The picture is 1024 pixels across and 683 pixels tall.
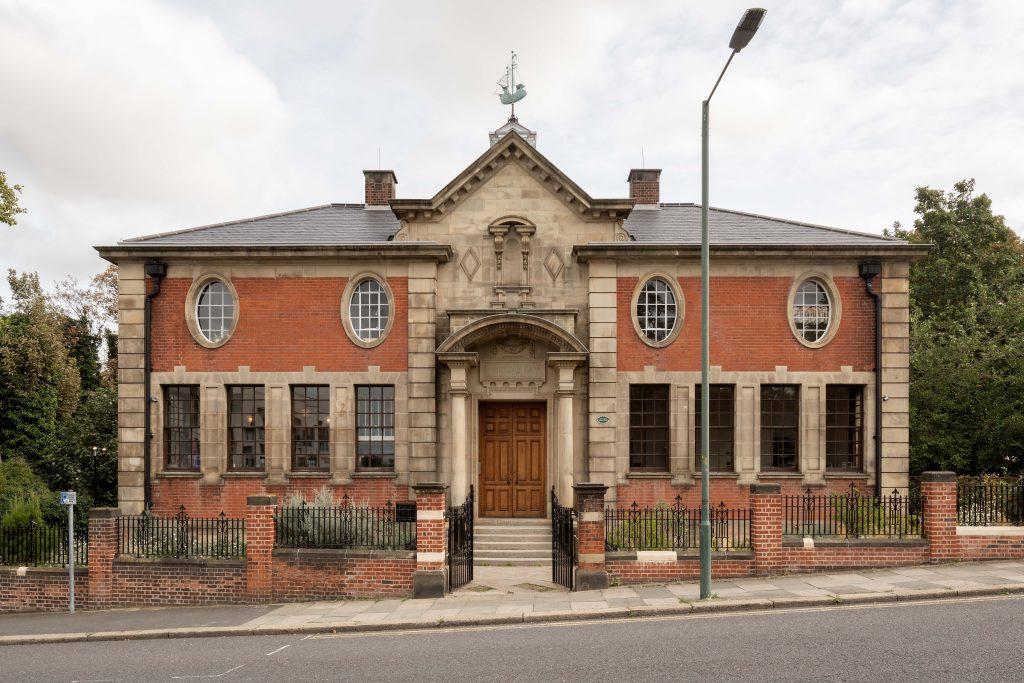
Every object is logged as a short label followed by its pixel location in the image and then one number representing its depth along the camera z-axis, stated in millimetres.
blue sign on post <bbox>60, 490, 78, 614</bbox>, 13133
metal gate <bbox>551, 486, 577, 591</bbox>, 13164
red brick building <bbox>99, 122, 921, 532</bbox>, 18016
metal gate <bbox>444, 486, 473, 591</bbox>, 13374
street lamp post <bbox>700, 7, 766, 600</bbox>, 11786
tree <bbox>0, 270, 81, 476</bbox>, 28781
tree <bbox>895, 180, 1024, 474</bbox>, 20250
